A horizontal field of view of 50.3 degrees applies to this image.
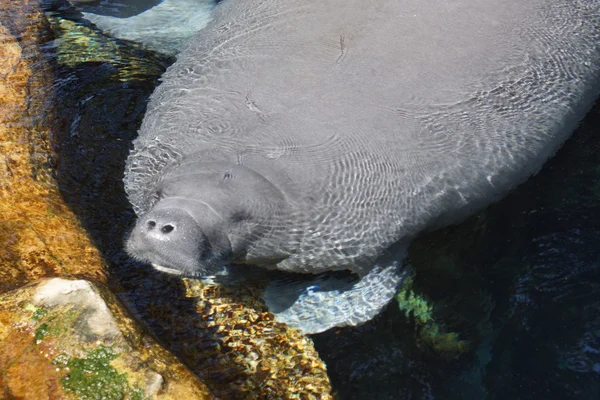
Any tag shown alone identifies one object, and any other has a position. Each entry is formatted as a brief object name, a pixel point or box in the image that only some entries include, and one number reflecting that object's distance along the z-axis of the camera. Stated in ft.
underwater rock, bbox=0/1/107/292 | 11.33
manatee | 13.50
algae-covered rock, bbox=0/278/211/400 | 9.34
